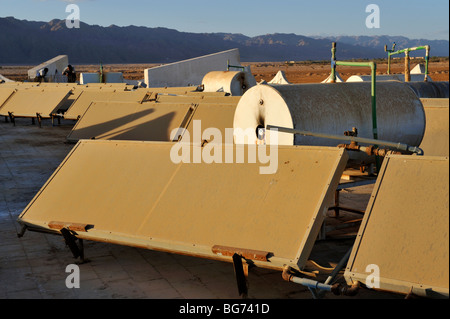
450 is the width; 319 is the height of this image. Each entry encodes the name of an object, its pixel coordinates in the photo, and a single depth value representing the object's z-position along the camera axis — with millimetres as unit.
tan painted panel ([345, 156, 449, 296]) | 4949
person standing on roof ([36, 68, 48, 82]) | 39469
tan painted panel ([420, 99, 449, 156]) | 11859
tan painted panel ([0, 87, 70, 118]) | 22344
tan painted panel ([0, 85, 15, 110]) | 24781
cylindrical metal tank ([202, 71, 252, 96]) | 26984
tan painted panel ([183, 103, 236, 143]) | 13859
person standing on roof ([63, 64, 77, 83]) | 37159
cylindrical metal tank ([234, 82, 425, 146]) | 8375
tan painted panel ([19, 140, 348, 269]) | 5988
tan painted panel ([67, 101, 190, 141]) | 14781
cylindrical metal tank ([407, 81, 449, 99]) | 14688
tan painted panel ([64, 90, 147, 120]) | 20858
